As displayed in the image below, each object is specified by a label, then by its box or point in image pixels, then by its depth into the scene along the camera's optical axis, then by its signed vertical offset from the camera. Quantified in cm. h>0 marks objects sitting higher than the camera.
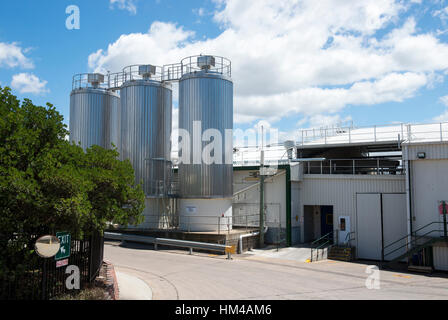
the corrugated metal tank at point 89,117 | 2866 +567
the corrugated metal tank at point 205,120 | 2267 +424
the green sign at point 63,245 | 864 -142
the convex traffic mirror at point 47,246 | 777 -127
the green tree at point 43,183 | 846 +11
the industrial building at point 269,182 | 2059 +32
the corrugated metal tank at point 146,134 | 2467 +372
